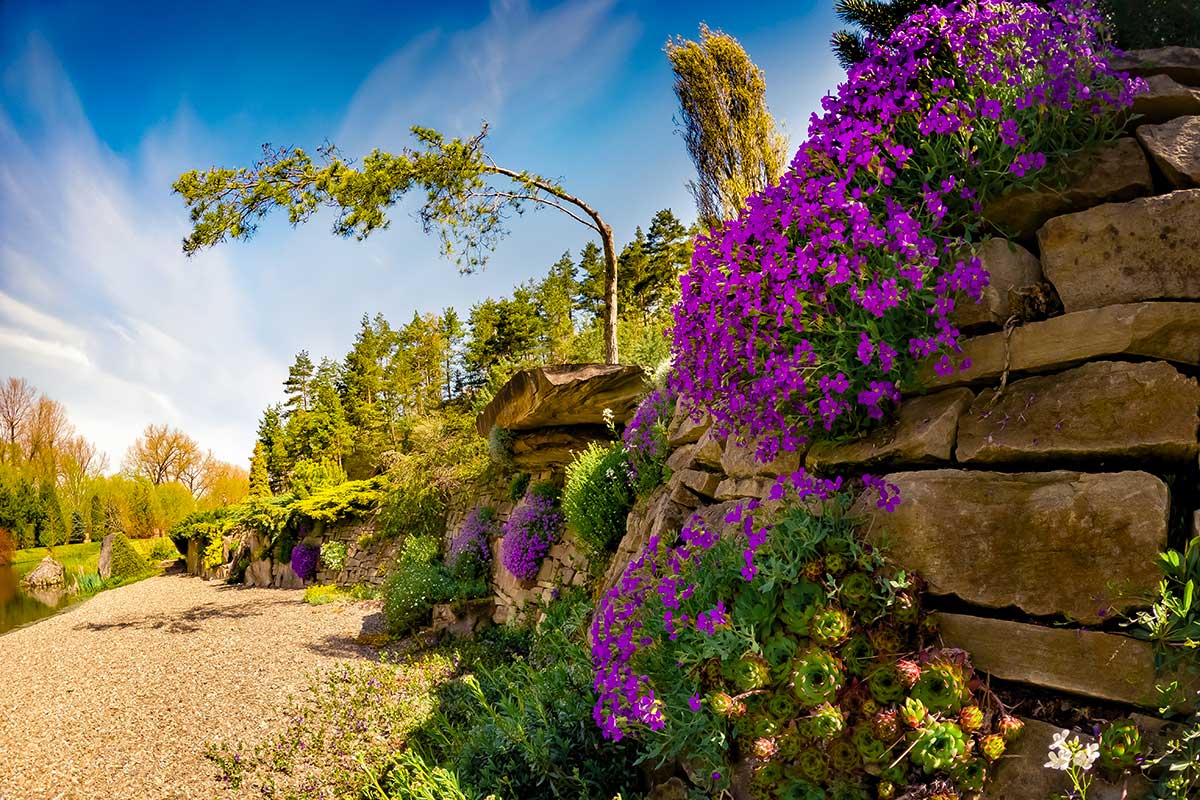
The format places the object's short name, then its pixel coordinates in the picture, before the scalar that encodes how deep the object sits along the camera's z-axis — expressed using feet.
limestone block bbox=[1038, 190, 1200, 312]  6.88
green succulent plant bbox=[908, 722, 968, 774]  5.72
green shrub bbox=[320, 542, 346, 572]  44.55
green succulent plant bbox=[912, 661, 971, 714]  5.86
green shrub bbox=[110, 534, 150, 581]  63.52
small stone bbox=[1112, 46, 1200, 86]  8.54
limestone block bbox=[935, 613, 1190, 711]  5.70
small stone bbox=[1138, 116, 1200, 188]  7.28
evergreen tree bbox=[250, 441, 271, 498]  95.81
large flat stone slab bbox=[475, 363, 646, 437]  20.02
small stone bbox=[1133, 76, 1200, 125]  8.02
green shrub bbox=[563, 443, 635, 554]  16.33
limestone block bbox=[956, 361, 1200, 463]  6.26
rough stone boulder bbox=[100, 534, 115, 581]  63.67
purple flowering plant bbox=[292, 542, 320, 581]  46.80
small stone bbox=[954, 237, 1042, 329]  7.68
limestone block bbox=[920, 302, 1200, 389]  6.63
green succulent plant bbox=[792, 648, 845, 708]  6.12
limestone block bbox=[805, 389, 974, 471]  7.47
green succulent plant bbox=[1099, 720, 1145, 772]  5.38
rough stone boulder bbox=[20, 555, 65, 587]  63.26
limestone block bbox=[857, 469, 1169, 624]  5.92
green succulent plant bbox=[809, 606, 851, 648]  6.32
